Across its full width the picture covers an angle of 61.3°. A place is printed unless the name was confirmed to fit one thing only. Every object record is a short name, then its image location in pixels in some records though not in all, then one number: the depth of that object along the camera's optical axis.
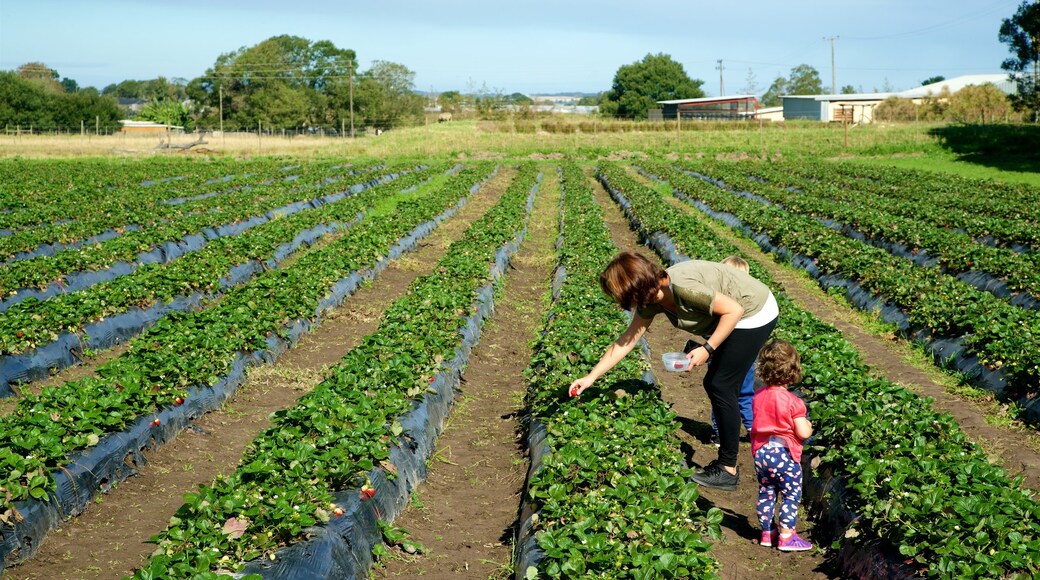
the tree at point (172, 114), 95.80
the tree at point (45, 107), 76.56
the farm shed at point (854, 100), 73.62
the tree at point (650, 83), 111.81
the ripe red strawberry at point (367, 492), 5.98
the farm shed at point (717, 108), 87.12
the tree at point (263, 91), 84.31
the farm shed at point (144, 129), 83.75
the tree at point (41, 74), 94.96
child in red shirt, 5.79
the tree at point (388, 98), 86.38
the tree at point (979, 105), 61.13
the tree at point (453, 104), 84.05
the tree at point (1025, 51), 44.44
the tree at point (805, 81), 144.64
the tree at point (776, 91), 152.50
